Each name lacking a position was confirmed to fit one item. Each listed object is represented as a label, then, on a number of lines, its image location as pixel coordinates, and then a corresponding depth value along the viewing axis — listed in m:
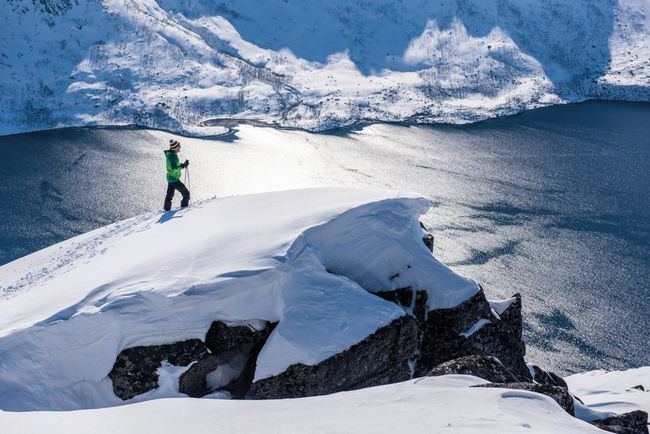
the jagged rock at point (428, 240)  23.70
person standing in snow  26.06
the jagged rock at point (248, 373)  17.25
